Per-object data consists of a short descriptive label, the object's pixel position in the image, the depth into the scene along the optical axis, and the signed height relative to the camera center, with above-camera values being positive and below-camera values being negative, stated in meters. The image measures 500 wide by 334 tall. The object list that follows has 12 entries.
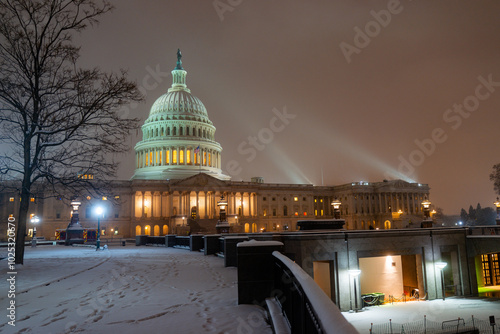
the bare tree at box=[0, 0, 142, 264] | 18.61 +6.05
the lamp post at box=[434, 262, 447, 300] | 30.92 -4.07
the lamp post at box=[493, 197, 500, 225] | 49.21 +0.57
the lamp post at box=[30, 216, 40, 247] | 40.41 -1.58
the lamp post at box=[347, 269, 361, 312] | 27.73 -4.18
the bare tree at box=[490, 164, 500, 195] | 82.38 +7.34
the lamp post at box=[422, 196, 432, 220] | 55.06 +0.86
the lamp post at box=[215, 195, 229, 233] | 42.97 -0.48
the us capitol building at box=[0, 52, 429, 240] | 92.88 +6.55
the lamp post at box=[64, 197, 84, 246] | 45.59 -0.78
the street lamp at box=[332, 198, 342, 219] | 52.35 +1.31
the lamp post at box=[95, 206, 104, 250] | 34.91 +1.18
